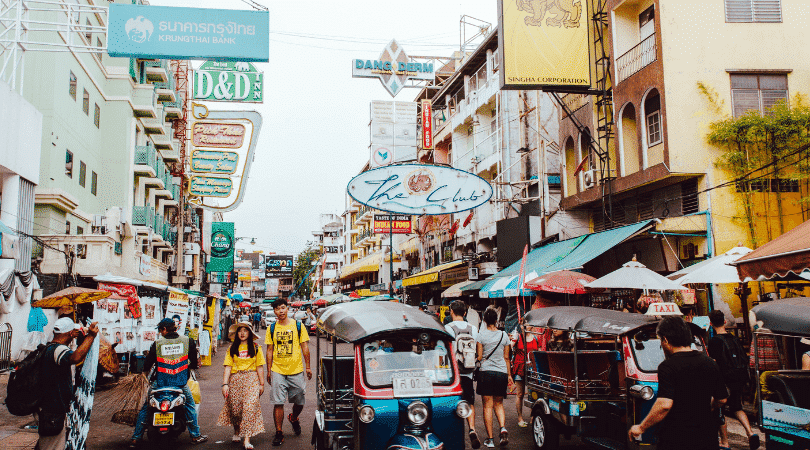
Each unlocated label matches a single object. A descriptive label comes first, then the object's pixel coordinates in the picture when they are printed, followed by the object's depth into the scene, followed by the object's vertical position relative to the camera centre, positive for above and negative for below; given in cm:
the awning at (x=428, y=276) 2990 +120
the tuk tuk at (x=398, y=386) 559 -80
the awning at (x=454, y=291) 2375 +32
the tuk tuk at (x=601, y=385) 662 -104
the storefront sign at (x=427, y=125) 3381 +955
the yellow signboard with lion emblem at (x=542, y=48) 1661 +671
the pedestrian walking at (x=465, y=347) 765 -59
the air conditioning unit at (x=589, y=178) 1817 +346
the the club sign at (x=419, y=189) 1299 +234
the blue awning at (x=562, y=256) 1550 +117
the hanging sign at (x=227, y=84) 2220 +778
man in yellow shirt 826 -81
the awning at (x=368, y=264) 5228 +315
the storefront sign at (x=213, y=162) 2383 +537
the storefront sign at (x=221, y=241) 3797 +374
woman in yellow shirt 793 -106
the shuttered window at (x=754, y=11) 1545 +701
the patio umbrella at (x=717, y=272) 1078 +42
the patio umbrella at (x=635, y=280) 1119 +29
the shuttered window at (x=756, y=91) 1508 +491
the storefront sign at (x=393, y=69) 2714 +1005
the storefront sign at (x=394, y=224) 3594 +447
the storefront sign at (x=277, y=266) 8656 +497
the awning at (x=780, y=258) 788 +48
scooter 767 -140
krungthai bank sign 1198 +518
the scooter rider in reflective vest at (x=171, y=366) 808 -81
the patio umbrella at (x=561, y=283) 1266 +30
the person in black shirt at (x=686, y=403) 425 -73
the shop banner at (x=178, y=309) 1663 -15
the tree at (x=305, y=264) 9281 +556
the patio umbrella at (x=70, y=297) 1189 +15
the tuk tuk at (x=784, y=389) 491 -81
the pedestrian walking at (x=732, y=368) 740 -88
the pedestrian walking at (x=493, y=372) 791 -93
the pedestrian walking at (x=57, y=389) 579 -78
